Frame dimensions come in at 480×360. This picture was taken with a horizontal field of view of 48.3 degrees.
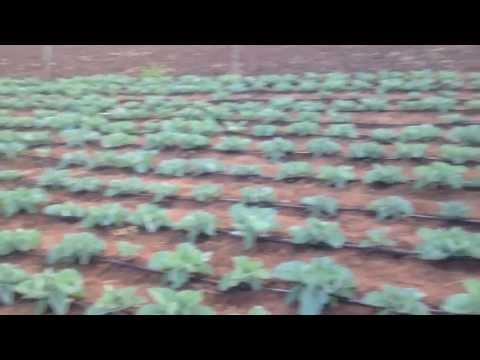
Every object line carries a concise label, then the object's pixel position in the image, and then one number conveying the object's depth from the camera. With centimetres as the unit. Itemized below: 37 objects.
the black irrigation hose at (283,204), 324
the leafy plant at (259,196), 370
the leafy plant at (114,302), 253
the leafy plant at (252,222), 317
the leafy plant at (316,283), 251
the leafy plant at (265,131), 513
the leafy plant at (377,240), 302
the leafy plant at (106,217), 353
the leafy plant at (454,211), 320
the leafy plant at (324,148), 450
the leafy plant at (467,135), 439
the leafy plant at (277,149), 458
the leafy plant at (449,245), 279
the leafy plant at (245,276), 271
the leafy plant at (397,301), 236
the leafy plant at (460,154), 405
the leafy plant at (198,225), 329
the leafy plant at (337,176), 387
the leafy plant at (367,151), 431
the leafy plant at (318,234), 303
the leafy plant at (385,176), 379
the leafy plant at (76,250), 310
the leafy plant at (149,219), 343
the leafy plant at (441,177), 364
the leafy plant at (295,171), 409
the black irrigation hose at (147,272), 254
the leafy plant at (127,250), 309
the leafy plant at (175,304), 244
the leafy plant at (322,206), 348
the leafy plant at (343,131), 485
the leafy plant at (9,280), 275
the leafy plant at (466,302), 229
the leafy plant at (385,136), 466
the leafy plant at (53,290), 264
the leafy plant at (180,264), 281
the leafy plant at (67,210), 367
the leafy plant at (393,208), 332
